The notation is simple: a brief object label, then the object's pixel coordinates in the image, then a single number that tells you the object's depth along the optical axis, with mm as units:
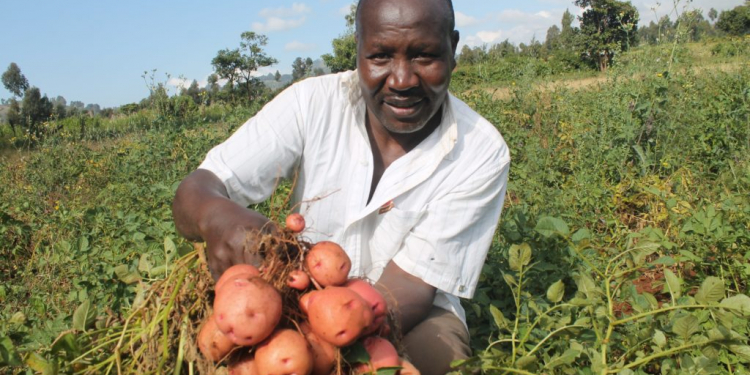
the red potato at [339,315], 1161
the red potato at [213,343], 1174
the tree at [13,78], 48638
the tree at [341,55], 41188
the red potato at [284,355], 1107
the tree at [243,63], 32906
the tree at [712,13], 89244
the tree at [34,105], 31625
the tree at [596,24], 39719
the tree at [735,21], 50562
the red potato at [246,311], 1105
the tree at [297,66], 55434
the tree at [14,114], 30328
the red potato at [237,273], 1195
